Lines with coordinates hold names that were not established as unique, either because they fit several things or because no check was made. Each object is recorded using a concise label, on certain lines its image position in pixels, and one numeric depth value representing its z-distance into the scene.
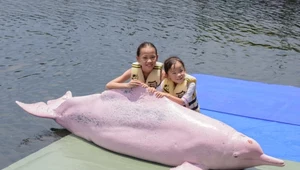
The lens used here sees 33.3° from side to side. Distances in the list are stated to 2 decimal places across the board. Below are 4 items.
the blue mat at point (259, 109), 6.77
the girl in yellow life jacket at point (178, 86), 6.04
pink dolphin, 5.43
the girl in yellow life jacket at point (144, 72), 6.05
